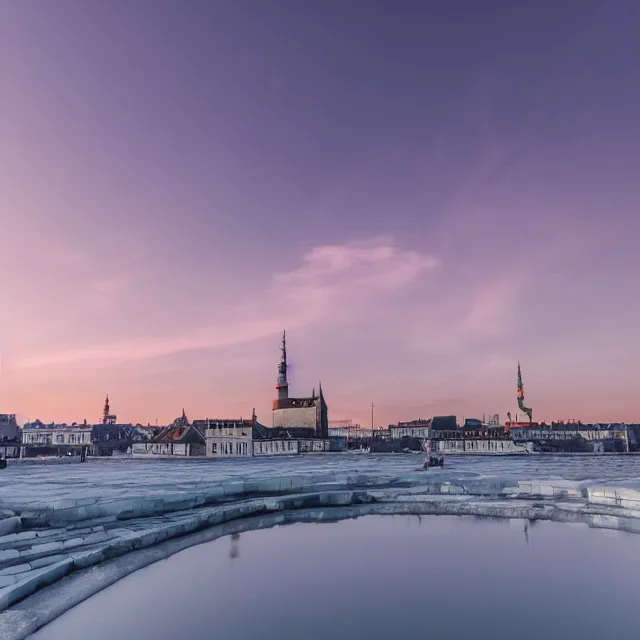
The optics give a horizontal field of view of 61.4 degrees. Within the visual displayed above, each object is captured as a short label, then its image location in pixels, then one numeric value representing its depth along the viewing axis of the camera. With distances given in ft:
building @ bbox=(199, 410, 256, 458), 298.35
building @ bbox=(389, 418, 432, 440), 389.39
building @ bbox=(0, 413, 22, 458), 427.94
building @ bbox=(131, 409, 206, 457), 306.76
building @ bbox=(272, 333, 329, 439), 365.81
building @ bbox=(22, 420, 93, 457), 358.02
